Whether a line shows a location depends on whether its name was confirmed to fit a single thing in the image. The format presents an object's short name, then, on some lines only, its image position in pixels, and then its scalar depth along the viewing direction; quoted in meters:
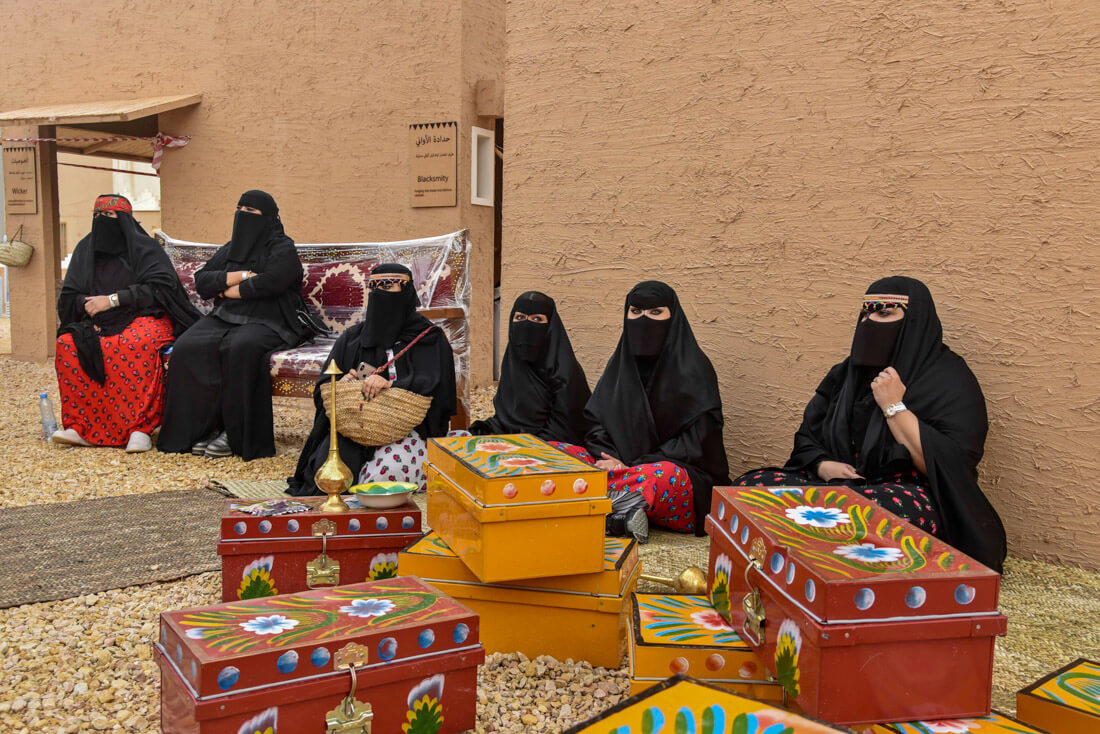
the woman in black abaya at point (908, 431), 3.03
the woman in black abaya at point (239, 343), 5.11
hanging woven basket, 9.19
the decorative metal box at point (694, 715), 1.15
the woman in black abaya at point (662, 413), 3.64
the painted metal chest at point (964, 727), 1.49
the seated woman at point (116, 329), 5.32
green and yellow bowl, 2.74
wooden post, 9.23
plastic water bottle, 5.50
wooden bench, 5.04
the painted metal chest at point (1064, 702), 1.60
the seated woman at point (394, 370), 4.14
